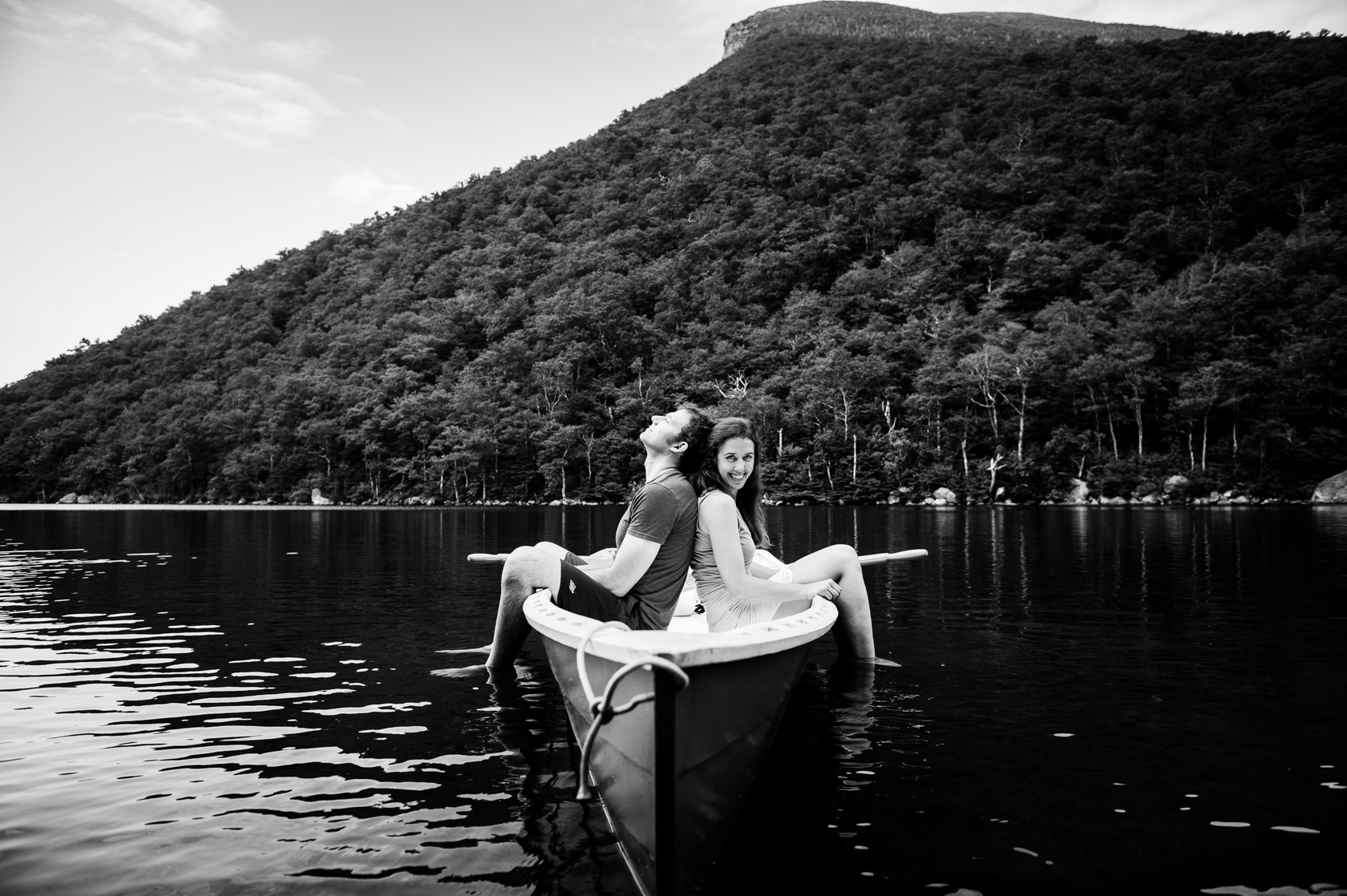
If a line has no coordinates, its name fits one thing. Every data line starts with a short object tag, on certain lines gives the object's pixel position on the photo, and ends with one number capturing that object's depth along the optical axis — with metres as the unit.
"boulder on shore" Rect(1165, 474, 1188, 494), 40.09
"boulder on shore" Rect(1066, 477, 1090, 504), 42.06
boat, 2.56
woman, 4.50
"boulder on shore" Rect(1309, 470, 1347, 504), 36.94
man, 4.40
